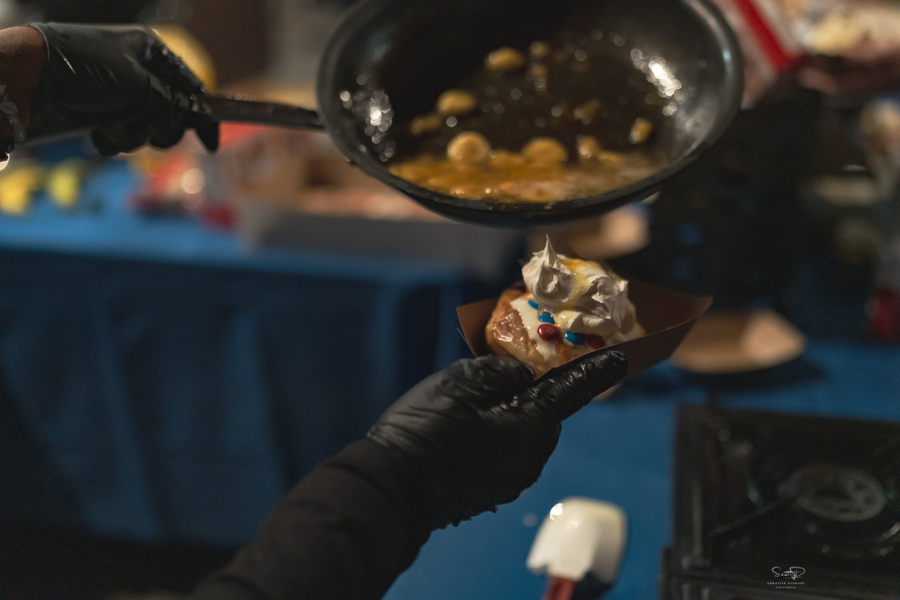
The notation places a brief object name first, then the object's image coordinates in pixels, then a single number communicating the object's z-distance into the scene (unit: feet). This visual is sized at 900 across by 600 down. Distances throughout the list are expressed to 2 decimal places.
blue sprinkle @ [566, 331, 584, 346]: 2.53
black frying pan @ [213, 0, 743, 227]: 3.08
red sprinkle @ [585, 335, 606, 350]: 2.56
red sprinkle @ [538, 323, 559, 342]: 2.52
